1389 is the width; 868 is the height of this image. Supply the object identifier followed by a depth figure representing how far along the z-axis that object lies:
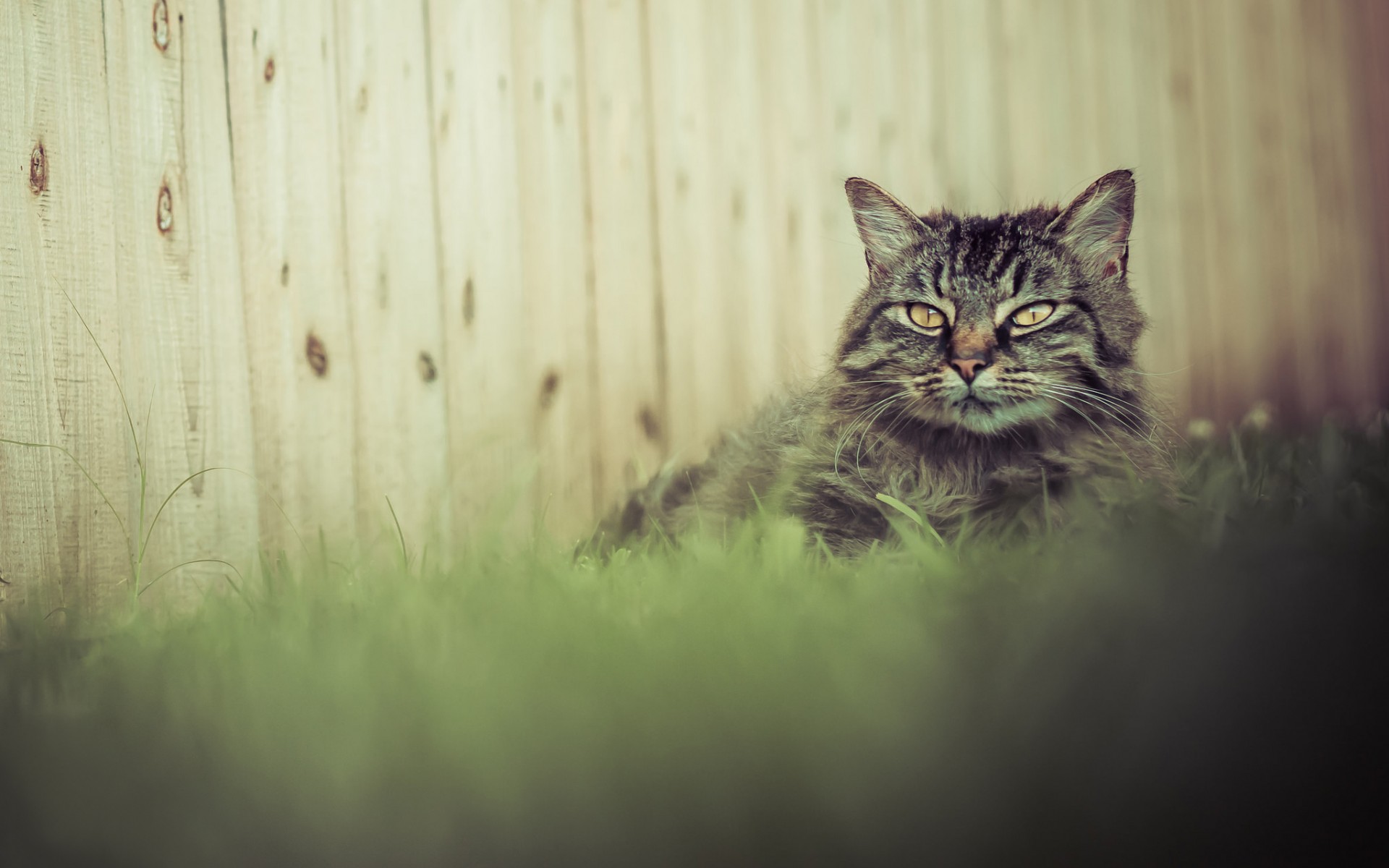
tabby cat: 1.43
